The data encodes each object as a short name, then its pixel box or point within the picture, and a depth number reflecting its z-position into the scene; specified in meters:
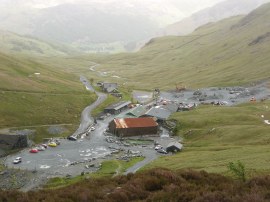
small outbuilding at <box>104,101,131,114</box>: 174.25
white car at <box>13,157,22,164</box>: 107.44
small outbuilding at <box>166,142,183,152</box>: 114.88
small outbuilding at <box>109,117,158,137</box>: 141.50
